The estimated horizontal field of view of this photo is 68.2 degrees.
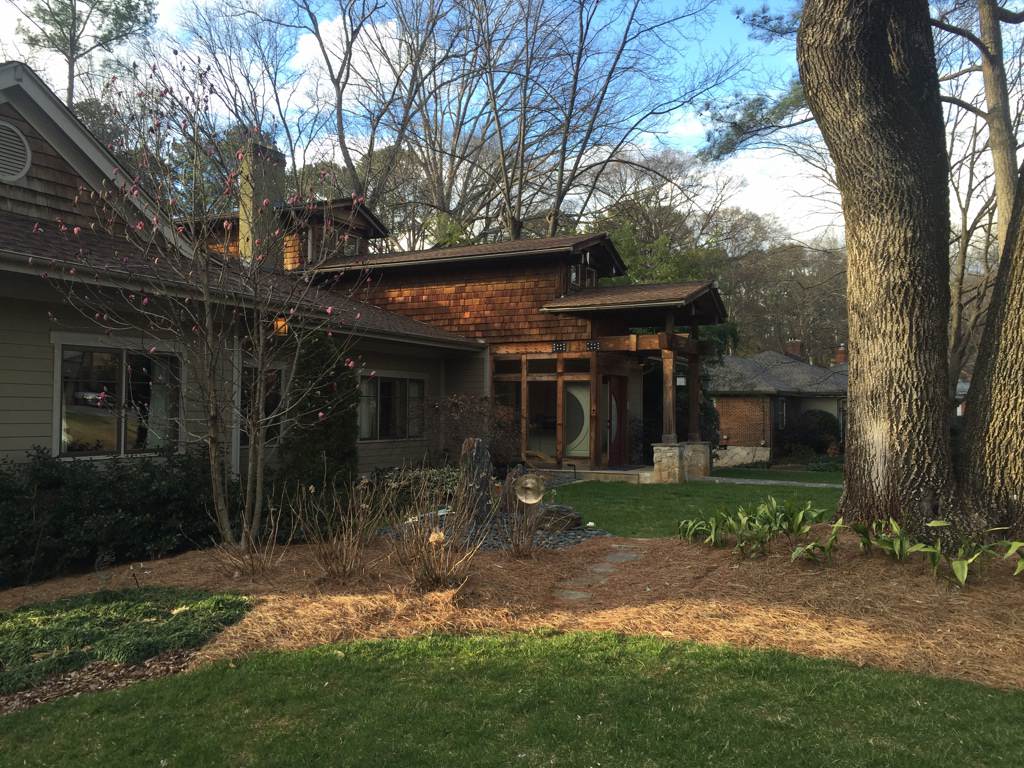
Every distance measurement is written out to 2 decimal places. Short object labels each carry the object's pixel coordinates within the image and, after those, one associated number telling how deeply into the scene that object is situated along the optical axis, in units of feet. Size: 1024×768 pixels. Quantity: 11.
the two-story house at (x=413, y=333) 26.61
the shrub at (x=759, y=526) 20.02
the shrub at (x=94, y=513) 21.13
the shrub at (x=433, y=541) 17.78
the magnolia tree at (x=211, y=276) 21.42
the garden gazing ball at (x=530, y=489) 24.35
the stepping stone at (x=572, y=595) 18.21
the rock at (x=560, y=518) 27.46
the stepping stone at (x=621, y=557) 22.44
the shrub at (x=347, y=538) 18.70
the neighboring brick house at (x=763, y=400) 87.81
